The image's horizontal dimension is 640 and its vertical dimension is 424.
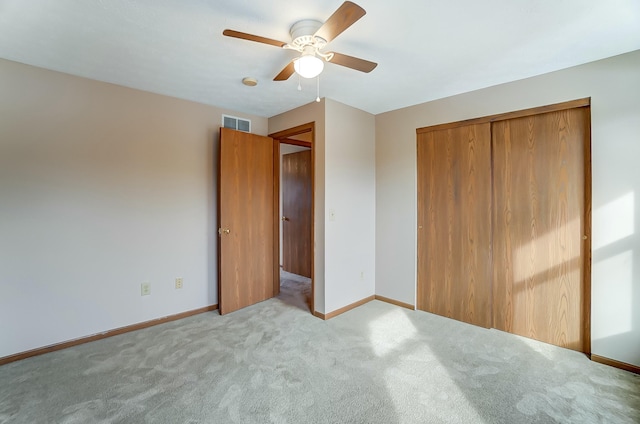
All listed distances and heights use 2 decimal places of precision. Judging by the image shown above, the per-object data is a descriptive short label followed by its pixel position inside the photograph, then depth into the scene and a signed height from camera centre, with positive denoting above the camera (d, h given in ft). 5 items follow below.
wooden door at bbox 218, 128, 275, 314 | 10.48 -0.37
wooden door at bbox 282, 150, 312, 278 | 15.39 -0.17
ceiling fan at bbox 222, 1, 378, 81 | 5.14 +3.21
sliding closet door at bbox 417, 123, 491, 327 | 9.37 -0.46
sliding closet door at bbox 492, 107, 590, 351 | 7.88 -0.49
